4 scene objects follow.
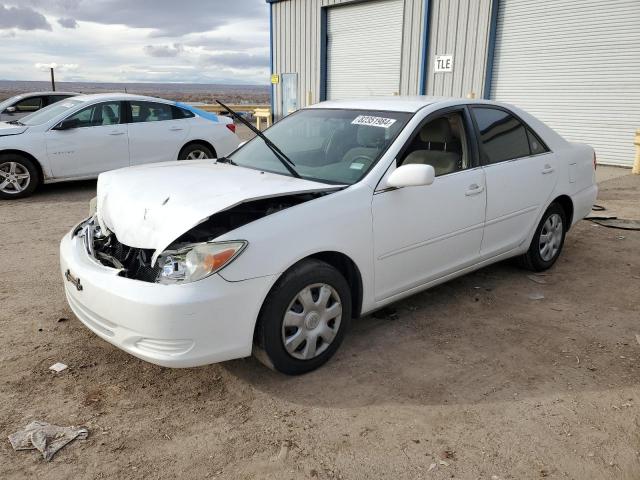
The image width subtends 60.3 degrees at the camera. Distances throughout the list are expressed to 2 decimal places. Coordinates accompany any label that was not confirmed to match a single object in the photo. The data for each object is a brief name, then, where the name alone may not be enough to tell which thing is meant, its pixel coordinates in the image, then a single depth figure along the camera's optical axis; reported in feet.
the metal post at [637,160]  33.89
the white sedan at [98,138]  26.58
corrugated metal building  36.78
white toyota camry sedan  9.16
